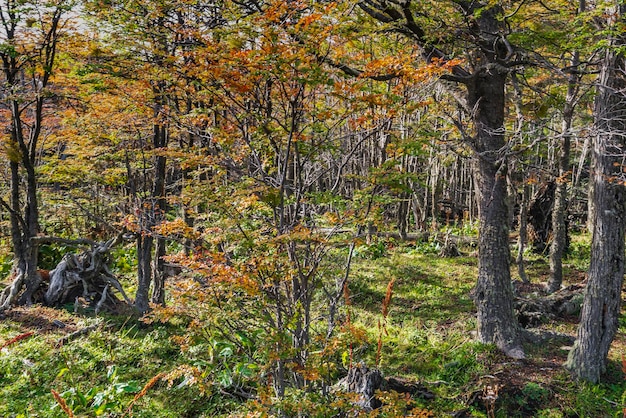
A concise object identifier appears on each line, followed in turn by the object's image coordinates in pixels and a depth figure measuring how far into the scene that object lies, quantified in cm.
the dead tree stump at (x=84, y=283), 828
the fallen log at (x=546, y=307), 788
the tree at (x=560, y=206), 809
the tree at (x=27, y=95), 744
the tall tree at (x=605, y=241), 523
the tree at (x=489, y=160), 630
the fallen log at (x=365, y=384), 468
